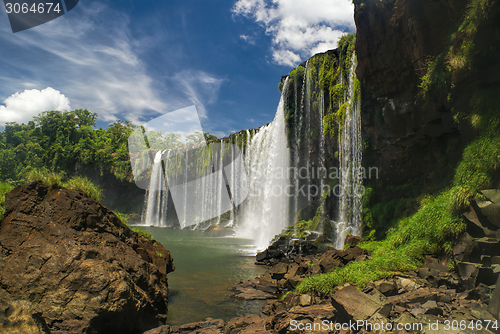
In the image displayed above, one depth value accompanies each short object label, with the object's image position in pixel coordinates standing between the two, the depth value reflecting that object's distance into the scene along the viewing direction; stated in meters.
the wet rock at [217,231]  27.47
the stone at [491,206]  6.66
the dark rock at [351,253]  9.77
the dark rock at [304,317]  5.44
